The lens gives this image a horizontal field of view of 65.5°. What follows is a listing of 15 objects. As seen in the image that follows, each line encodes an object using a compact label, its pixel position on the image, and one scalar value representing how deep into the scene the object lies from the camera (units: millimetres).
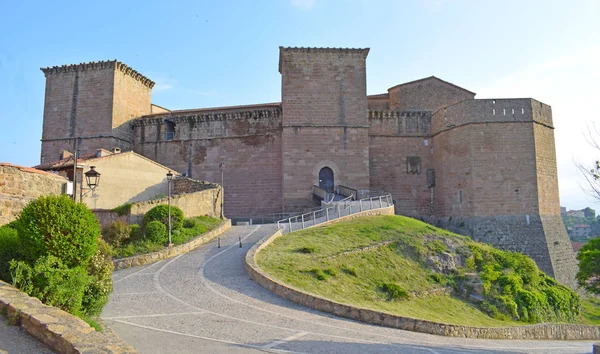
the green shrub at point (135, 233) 17094
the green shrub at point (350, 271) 14552
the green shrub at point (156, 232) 16942
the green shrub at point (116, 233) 16594
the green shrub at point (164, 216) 17922
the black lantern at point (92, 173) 13910
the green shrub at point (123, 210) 18133
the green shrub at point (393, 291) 13930
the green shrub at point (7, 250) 7016
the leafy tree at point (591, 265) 18281
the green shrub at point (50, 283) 6629
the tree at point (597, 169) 9812
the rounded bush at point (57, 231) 7180
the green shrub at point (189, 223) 19250
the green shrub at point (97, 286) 7492
